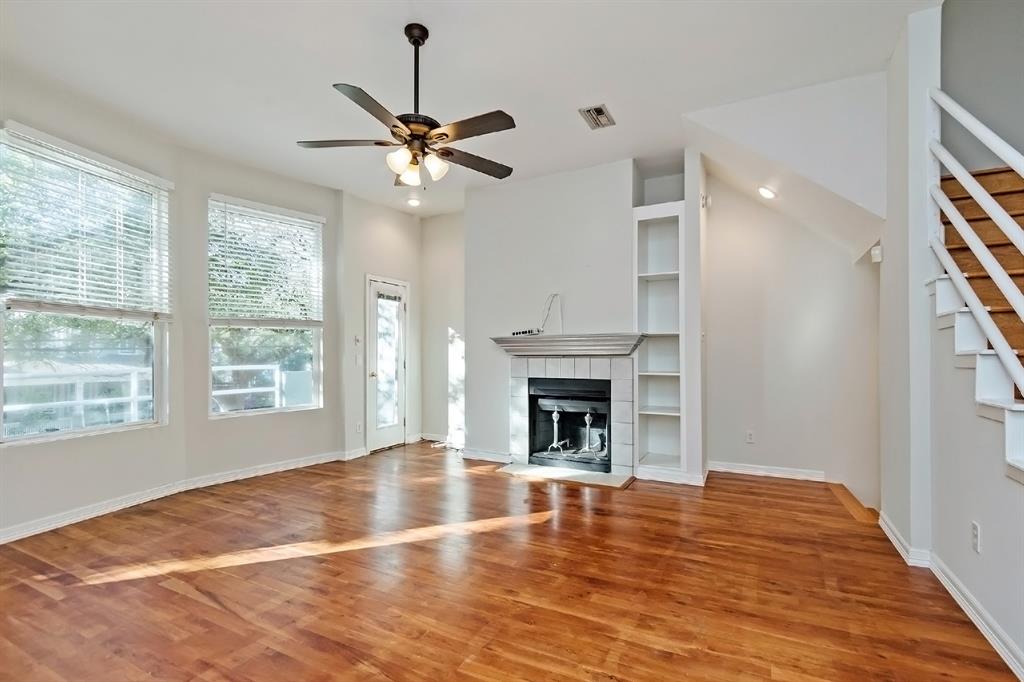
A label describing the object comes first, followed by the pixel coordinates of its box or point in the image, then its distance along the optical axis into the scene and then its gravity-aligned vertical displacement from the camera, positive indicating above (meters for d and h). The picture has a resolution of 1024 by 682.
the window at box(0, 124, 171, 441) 3.43 +0.42
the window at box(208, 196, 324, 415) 4.89 +0.38
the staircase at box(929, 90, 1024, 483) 2.05 +0.32
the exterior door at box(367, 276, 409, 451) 6.20 -0.25
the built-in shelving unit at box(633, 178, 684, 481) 5.11 +0.01
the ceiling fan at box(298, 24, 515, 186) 2.55 +1.13
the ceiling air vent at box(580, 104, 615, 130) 3.94 +1.80
